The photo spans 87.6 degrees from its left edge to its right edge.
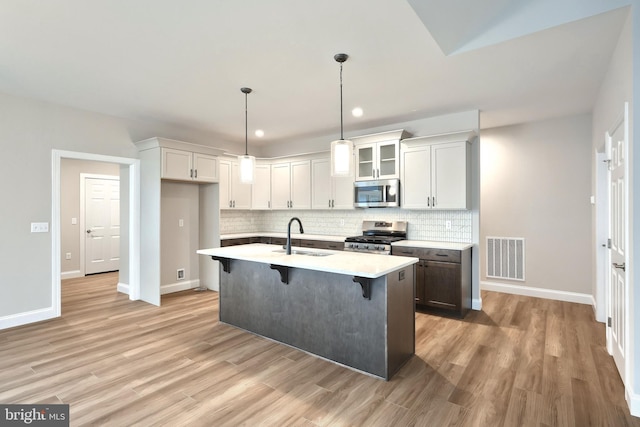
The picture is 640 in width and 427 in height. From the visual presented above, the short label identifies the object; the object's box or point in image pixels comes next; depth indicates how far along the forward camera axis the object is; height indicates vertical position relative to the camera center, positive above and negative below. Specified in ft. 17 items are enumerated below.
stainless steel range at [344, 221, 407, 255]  15.05 -1.14
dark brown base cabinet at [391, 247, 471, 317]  13.32 -2.70
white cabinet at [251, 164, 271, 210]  20.35 +1.63
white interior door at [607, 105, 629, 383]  7.81 -0.84
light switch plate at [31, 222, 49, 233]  13.11 -0.43
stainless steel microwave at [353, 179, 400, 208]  15.65 +1.00
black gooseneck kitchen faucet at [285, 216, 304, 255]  11.14 -1.07
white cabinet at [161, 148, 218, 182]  15.39 +2.41
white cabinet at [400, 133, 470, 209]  14.12 +1.78
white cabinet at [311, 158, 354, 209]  17.60 +1.39
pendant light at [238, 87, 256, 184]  11.44 +1.61
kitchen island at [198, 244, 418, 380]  8.69 -2.66
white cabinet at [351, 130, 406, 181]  15.67 +2.85
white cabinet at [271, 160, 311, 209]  19.33 +1.76
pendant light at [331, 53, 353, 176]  9.45 +1.68
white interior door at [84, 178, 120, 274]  22.67 -0.62
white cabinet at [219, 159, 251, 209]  18.16 +1.49
